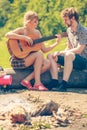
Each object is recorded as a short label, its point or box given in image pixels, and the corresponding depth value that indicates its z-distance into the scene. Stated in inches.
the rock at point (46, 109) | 148.8
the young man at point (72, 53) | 195.2
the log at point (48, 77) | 199.6
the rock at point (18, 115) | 140.2
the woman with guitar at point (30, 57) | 195.8
